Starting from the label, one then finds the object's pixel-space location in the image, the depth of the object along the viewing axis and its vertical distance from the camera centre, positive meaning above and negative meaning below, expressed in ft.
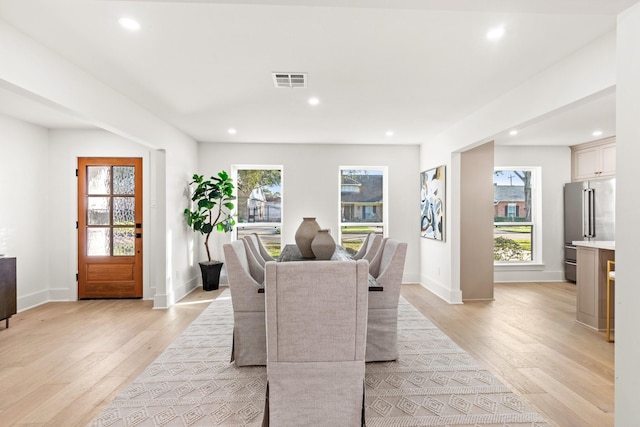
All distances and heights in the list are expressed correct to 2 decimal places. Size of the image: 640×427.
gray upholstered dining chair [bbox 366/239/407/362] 9.11 -2.63
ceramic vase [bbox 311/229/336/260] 10.08 -0.95
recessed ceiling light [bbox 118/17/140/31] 7.09 +4.00
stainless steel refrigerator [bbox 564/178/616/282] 17.40 -0.03
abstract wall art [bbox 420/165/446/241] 16.67 +0.55
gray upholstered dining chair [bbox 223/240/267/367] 8.67 -2.55
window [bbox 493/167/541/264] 20.59 -0.04
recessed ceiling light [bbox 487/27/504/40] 7.41 +3.98
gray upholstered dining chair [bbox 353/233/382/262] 12.37 -1.27
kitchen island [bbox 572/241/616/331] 11.91 -2.49
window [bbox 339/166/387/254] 20.34 +0.57
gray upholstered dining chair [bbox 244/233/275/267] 12.47 -1.38
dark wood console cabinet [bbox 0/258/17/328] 12.19 -2.69
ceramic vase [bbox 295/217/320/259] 11.15 -0.73
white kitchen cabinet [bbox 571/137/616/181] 17.87 +2.94
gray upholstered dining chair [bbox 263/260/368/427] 5.64 -2.19
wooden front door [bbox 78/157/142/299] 16.49 -0.69
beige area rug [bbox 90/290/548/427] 6.84 -4.08
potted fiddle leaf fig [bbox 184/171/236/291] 17.57 +0.14
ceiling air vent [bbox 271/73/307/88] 9.86 +3.97
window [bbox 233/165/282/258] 20.08 +0.57
